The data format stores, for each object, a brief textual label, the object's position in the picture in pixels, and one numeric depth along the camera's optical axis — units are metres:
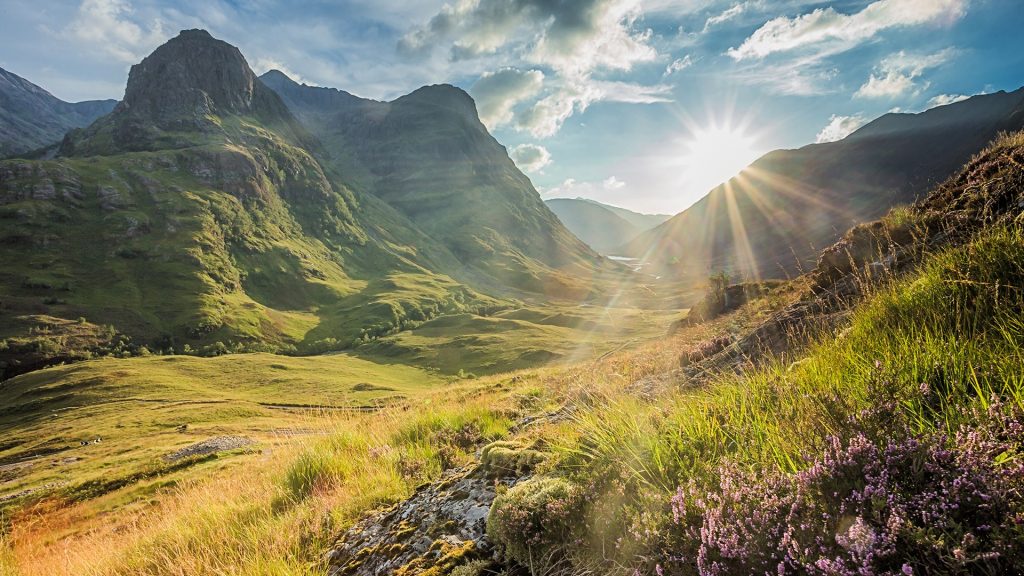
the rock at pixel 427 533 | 3.85
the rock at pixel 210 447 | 48.12
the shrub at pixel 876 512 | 1.65
